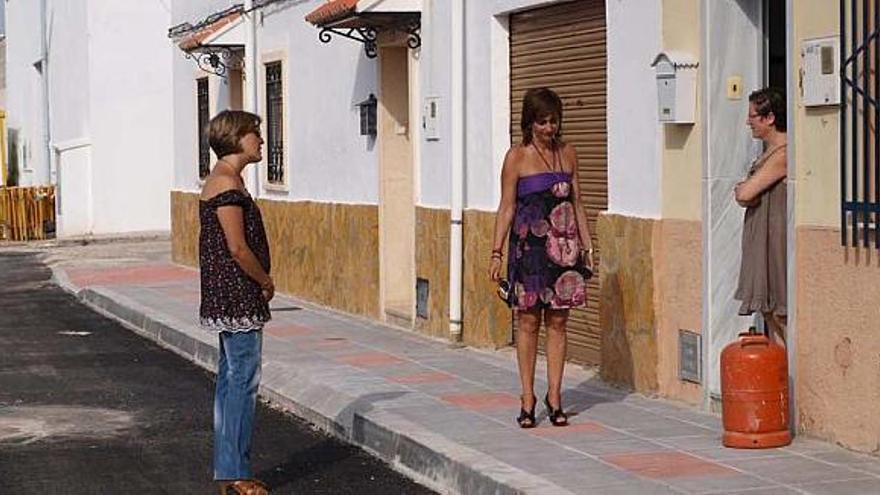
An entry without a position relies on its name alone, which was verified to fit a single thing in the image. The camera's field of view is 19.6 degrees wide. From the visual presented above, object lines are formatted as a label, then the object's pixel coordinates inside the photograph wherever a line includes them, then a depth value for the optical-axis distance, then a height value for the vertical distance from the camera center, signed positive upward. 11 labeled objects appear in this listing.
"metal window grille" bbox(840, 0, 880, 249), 12.27 +0.16
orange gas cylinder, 12.83 -1.19
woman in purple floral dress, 14.07 -0.38
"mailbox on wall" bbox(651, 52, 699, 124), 14.96 +0.42
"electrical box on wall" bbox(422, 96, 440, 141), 21.75 +0.36
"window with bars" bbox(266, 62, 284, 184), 29.47 +0.45
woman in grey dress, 13.55 -0.29
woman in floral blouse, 12.21 -0.60
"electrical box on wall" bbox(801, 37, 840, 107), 12.67 +0.42
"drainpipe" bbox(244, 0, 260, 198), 30.08 +1.30
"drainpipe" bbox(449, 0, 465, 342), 20.72 -0.07
